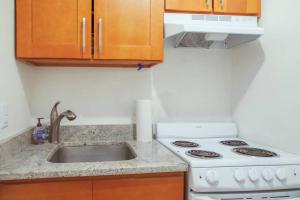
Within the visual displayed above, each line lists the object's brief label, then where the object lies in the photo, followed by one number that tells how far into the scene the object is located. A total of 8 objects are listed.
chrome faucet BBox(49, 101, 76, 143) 1.66
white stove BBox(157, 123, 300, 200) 1.20
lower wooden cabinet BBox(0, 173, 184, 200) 1.13
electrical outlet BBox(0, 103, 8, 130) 1.22
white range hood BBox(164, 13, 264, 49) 1.50
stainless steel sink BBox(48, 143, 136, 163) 1.70
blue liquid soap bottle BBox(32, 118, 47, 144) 1.64
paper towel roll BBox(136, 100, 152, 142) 1.73
